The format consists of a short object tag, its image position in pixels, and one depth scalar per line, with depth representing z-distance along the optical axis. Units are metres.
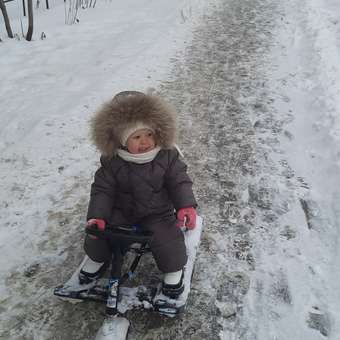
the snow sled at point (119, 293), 2.33
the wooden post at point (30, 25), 6.78
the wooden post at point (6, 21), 6.55
